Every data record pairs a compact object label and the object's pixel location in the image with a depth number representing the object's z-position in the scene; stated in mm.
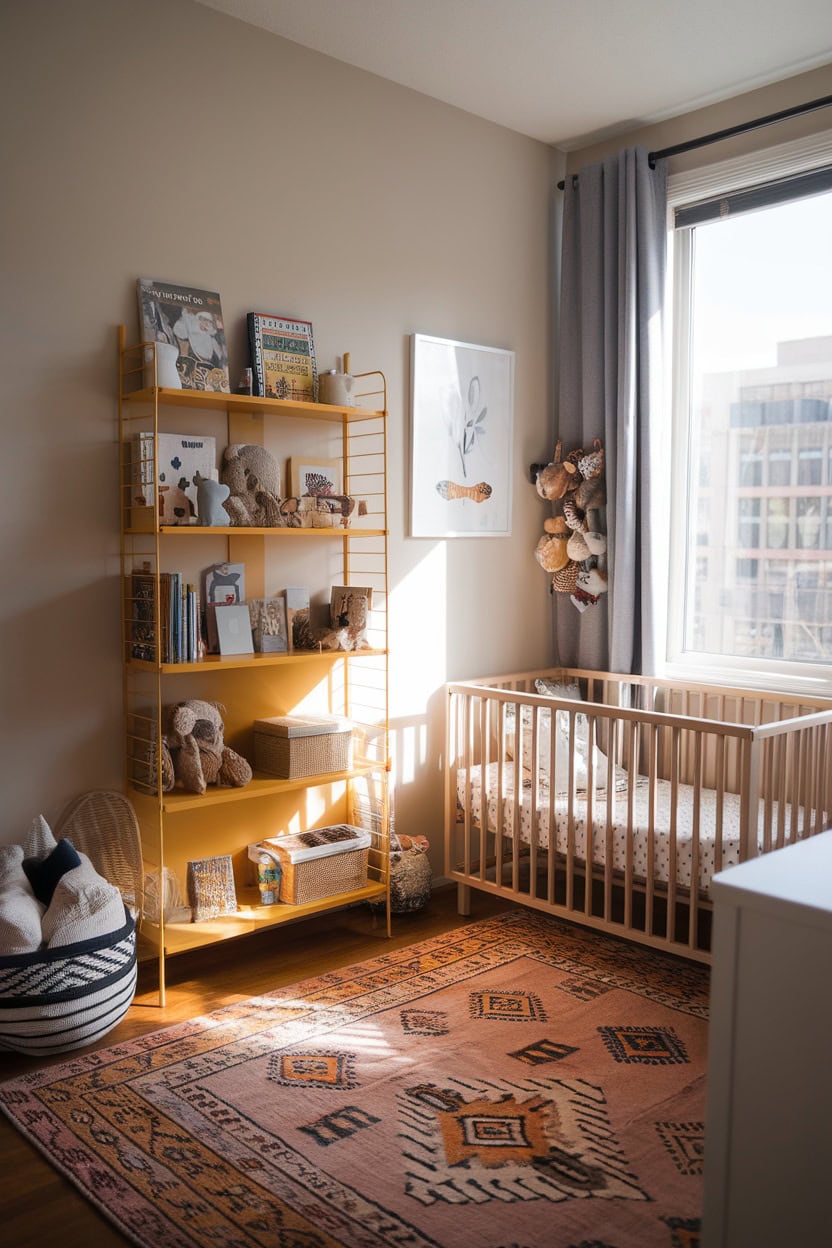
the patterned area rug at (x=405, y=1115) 1795
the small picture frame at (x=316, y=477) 3109
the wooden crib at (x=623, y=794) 2711
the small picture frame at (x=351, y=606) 3066
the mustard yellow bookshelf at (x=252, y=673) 2725
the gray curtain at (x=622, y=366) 3551
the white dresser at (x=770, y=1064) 1308
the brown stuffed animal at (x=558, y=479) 3746
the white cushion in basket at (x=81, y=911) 2297
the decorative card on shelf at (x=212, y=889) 2861
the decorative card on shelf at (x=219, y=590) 2869
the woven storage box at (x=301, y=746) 2922
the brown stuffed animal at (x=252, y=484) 2873
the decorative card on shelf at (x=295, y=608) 3104
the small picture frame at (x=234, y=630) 2852
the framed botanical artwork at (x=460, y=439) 3467
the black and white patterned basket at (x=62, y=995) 2232
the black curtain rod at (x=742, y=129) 3131
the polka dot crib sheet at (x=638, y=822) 2740
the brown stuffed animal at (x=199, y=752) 2715
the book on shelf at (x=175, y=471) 2727
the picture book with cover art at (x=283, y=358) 2943
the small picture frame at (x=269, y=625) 3006
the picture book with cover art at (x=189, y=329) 2746
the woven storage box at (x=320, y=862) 2949
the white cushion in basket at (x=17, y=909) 2236
